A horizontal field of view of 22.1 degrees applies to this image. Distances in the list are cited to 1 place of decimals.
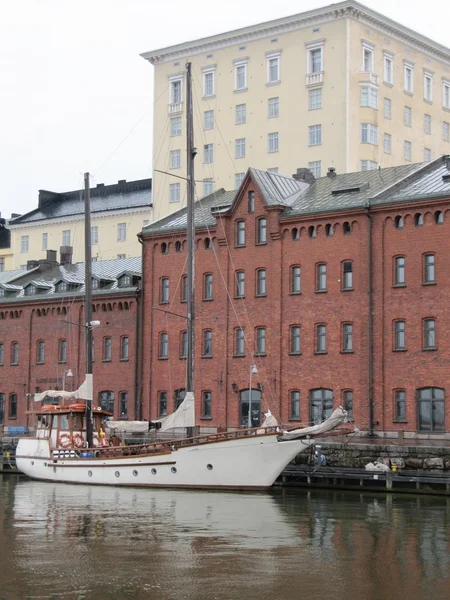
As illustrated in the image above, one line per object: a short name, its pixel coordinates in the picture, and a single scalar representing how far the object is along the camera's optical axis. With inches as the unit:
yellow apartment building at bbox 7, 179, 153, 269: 4195.4
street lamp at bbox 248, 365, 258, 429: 2527.1
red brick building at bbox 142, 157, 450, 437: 2341.3
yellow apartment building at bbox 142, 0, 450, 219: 3560.5
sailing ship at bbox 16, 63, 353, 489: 1902.1
